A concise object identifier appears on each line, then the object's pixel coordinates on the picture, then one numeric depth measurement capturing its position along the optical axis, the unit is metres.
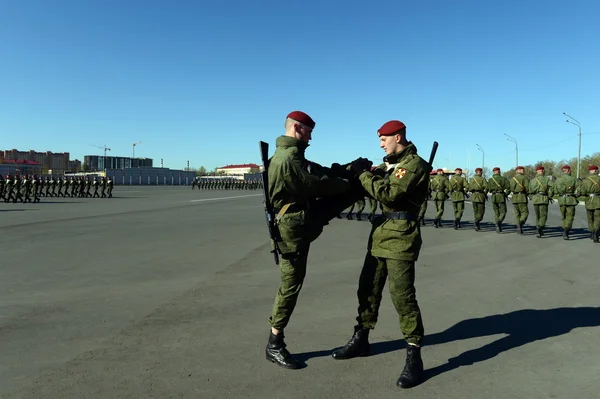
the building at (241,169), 177.65
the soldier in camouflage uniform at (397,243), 3.36
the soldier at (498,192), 13.15
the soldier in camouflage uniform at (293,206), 3.44
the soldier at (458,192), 14.04
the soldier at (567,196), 11.57
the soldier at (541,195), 12.05
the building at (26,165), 108.88
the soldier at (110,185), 34.69
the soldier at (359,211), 16.70
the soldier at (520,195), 12.72
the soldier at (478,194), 13.59
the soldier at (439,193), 14.79
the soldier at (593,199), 10.95
